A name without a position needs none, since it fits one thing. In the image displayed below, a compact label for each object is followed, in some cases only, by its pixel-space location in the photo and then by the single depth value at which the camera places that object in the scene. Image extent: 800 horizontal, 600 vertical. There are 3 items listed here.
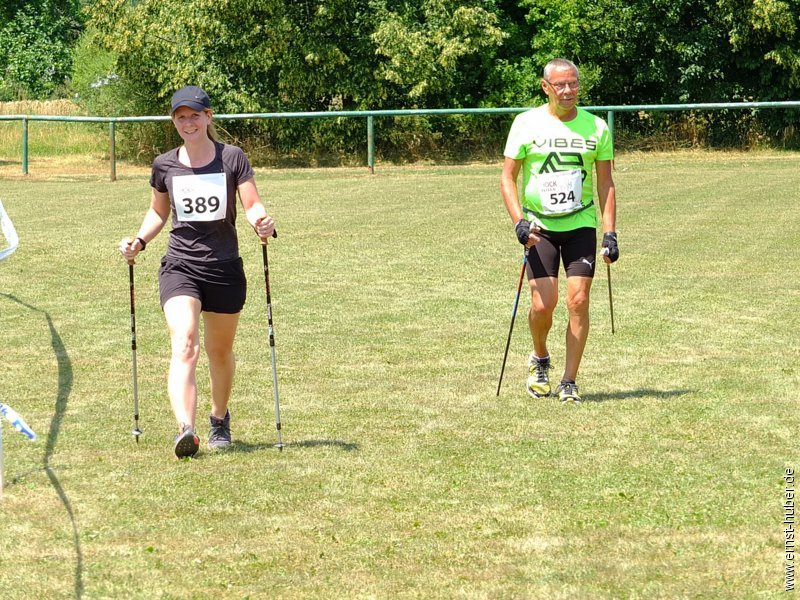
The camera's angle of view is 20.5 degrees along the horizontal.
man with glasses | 14.23
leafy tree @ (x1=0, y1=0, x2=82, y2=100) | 96.82
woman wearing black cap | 11.86
